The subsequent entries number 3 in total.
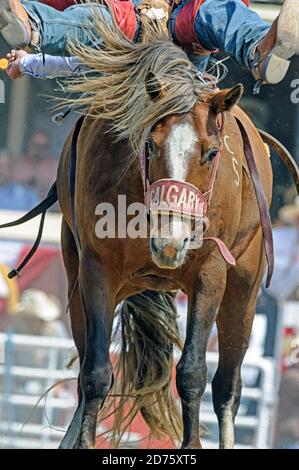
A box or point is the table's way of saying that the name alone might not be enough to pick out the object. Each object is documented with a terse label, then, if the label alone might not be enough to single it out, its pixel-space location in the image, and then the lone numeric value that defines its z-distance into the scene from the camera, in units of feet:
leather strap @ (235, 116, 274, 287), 27.12
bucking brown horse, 23.86
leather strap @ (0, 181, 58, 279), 31.30
